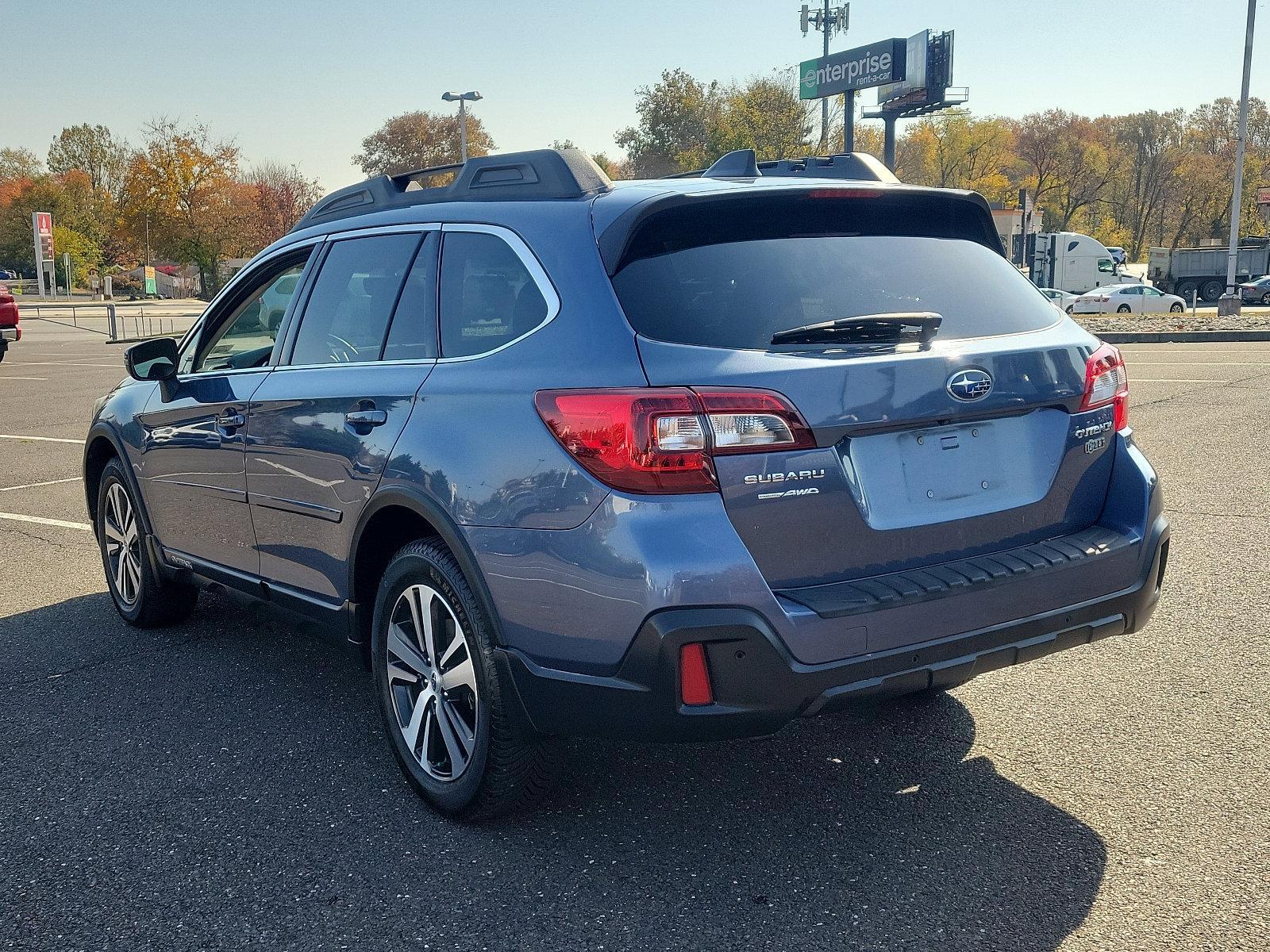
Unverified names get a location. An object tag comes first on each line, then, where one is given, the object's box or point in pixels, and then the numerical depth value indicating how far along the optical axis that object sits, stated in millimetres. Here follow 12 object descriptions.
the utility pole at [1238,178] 31281
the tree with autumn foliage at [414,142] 100625
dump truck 49781
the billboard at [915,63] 72000
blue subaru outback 2789
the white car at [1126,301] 42625
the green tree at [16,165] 125188
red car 22828
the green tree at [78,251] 90938
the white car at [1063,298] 36634
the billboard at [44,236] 61719
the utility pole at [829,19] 68938
